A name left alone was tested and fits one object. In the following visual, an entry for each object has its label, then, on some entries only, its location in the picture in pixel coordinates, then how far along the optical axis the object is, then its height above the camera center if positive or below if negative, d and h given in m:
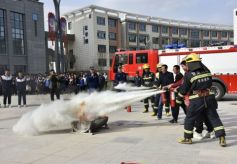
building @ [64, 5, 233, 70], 41.30 +7.61
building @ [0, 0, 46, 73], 24.91 +4.10
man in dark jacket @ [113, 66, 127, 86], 8.85 -0.27
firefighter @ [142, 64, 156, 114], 7.83 -0.29
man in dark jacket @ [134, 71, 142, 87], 9.00 -0.42
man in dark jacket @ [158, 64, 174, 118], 6.50 -0.19
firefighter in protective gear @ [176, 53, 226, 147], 4.37 -0.52
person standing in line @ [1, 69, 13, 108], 10.17 -0.61
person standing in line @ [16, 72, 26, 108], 10.08 -0.62
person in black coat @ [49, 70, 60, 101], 10.84 -0.59
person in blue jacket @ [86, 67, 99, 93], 8.82 -0.38
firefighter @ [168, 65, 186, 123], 5.92 -0.40
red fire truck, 10.27 +0.41
